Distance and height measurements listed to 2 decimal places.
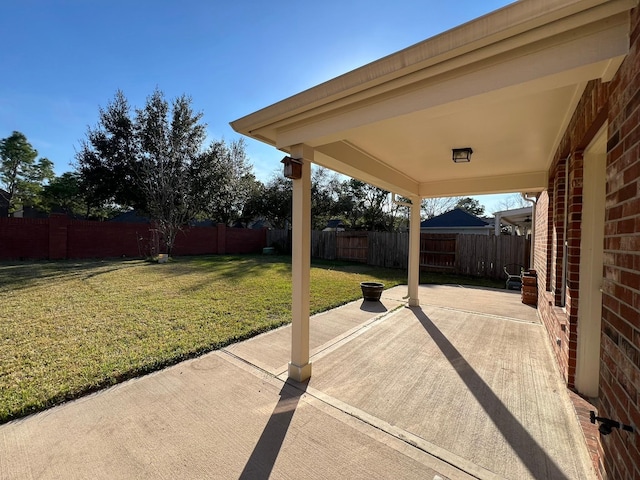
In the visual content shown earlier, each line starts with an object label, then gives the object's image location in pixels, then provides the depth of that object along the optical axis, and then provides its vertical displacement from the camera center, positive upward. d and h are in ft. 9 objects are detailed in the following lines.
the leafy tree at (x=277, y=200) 69.72 +9.02
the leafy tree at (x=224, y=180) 57.57 +11.94
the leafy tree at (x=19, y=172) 77.46 +16.63
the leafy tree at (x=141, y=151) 52.85 +15.89
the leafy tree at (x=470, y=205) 104.17 +12.69
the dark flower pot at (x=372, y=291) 20.81 -3.82
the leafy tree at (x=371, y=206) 69.41 +7.97
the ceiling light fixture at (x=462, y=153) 11.78 +3.57
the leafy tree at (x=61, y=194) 74.49 +10.14
